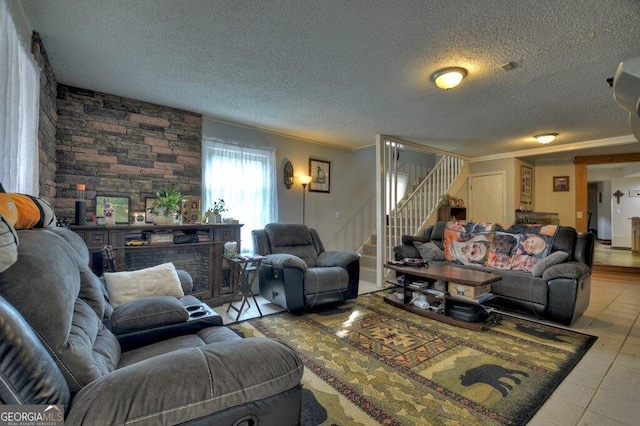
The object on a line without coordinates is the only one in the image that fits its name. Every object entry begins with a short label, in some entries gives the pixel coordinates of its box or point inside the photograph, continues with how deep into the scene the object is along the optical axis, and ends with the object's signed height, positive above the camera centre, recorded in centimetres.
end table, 327 -72
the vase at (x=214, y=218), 374 -5
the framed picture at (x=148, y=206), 342 +8
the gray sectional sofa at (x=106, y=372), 71 -47
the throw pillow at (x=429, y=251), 427 -53
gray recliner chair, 325 -65
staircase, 510 +15
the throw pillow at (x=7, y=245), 77 -9
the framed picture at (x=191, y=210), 361 +5
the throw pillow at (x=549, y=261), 318 -49
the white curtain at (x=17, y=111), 165 +65
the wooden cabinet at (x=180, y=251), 297 -43
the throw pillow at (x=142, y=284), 196 -49
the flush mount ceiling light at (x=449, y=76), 256 +122
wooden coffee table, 293 -81
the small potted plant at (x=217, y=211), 375 +4
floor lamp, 471 +55
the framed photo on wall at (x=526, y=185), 603 +63
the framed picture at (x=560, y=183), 612 +67
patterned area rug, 170 -112
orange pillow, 112 +1
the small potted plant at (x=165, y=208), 337 +6
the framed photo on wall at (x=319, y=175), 510 +69
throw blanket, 358 -38
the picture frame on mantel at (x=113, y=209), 308 +5
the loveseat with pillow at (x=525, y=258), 298 -53
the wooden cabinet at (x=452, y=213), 576 +4
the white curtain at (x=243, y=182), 399 +45
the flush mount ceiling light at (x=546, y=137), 447 +119
